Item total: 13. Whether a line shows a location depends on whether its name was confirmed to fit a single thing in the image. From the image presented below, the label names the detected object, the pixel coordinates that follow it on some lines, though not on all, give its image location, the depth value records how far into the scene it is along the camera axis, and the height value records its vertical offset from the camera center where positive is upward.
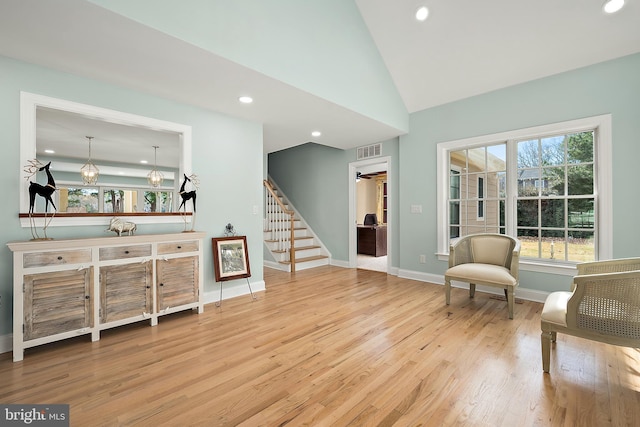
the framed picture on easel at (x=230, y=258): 3.55 -0.57
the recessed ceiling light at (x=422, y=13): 3.25 +2.37
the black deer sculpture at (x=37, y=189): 2.39 +0.22
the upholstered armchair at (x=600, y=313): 1.73 -0.66
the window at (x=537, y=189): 3.24 +0.33
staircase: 5.63 -0.62
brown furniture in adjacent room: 7.22 -0.68
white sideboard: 2.22 -0.63
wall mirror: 2.56 +0.87
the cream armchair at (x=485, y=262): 3.06 -0.61
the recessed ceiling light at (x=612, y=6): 2.67 +2.02
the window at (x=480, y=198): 4.15 +0.23
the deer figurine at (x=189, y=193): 3.29 +0.25
